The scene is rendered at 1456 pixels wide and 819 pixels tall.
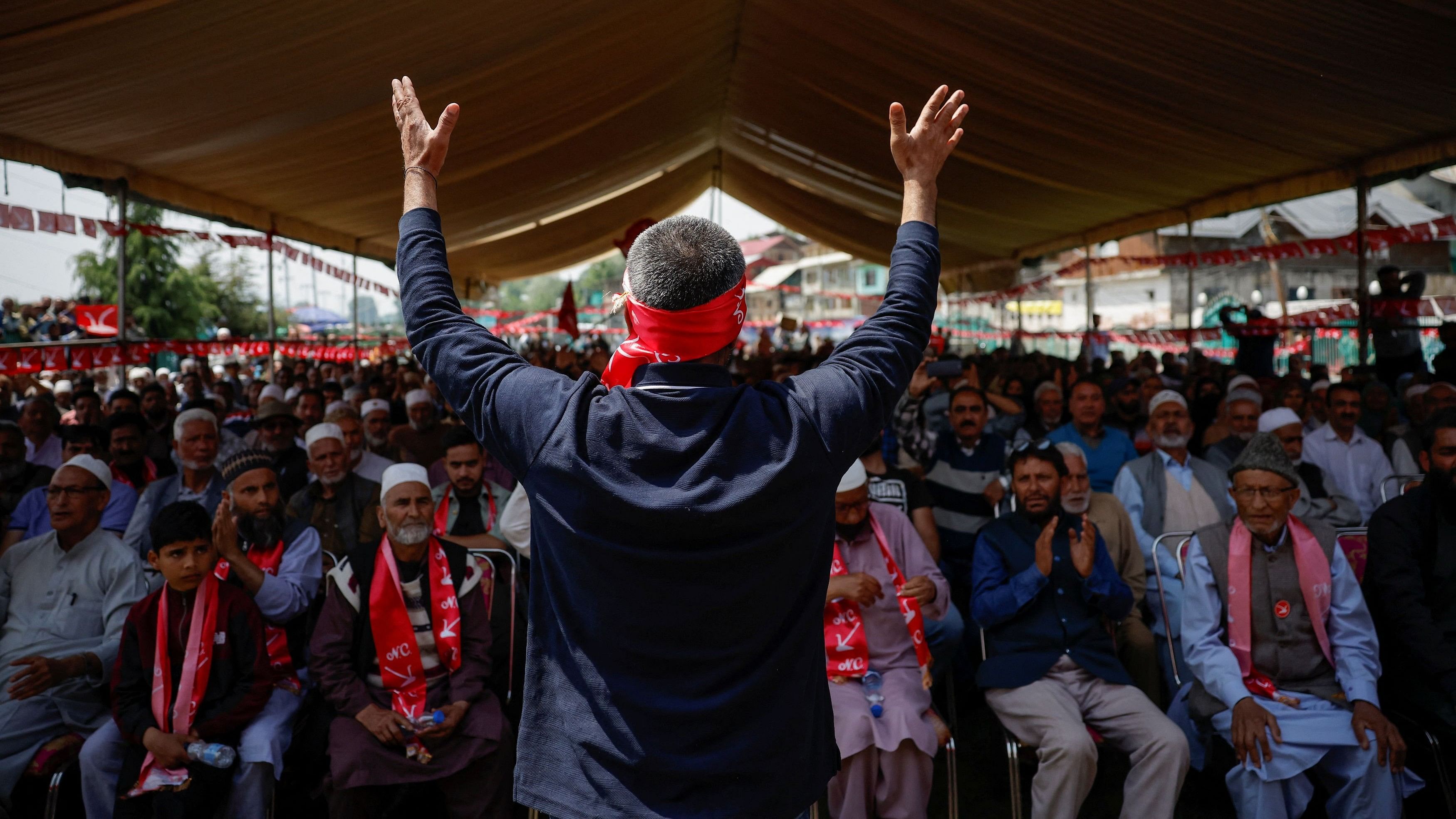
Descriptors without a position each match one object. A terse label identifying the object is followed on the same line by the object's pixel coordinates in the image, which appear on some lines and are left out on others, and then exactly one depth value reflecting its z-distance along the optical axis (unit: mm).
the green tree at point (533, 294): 101350
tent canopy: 4957
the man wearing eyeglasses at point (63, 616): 3178
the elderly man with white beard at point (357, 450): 5312
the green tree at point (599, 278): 82625
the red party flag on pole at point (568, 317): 15180
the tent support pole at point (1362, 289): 8781
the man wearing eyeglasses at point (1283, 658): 3059
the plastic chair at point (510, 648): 3566
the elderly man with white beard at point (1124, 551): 3885
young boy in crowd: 2965
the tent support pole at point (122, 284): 7716
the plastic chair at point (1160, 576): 3654
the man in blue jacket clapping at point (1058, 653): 3119
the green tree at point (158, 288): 31078
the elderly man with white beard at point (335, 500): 4684
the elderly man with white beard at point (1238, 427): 5230
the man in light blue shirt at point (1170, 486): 4523
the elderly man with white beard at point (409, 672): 3086
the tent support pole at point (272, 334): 11906
